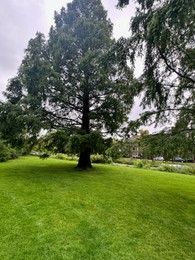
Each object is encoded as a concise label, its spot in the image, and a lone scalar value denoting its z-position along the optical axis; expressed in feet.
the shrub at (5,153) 51.66
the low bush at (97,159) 59.98
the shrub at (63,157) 67.47
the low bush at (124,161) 69.90
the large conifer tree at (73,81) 30.55
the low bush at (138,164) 56.08
